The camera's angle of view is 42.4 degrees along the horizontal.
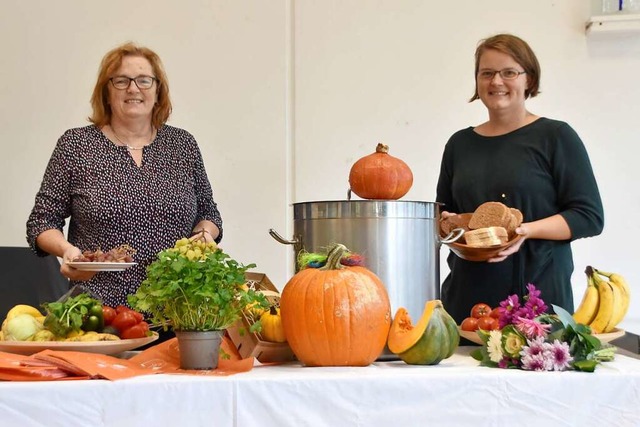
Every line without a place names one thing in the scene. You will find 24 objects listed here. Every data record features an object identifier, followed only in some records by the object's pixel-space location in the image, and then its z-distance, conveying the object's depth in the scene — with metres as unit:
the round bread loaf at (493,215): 2.06
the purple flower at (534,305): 1.74
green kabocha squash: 1.68
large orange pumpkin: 1.65
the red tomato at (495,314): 1.91
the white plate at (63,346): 1.71
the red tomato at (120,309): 1.91
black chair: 3.29
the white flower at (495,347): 1.67
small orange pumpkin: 1.96
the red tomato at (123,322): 1.88
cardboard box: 1.75
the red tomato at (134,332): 1.87
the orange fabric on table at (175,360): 1.63
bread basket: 2.07
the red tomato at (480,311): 2.01
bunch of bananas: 1.97
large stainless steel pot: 1.83
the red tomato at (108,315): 1.89
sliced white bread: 2.05
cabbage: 1.78
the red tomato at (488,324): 1.89
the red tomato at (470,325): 1.97
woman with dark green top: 2.38
